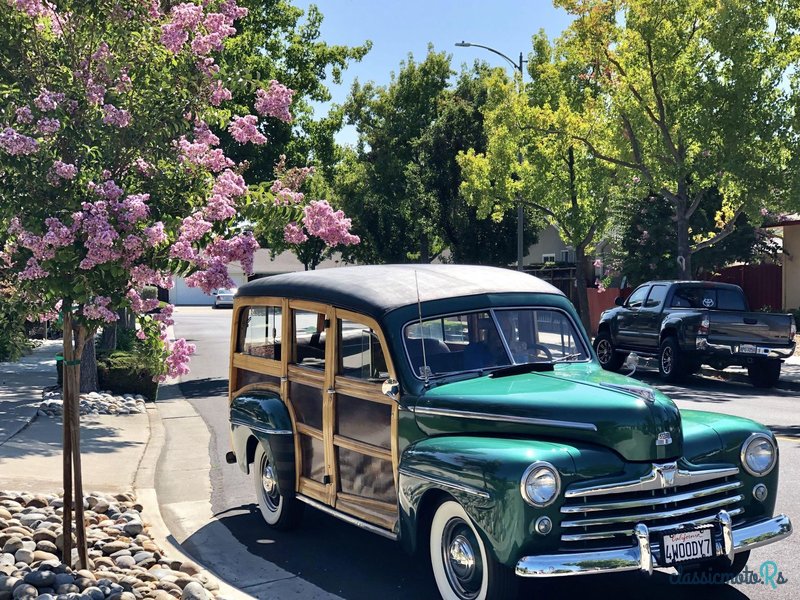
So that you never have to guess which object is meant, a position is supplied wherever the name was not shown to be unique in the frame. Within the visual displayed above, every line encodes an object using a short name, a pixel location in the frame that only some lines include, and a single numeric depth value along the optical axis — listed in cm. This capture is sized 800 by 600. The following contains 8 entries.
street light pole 2722
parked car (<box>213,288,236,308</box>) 5916
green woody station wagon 487
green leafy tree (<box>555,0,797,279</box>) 2025
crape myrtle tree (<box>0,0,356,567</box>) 579
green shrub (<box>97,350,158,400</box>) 1577
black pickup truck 1658
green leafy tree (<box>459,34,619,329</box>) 2542
